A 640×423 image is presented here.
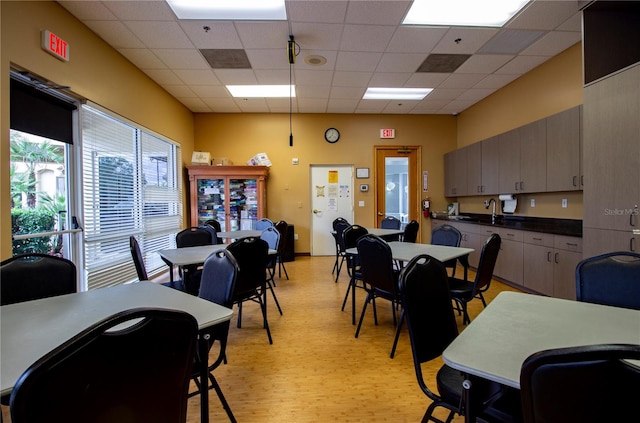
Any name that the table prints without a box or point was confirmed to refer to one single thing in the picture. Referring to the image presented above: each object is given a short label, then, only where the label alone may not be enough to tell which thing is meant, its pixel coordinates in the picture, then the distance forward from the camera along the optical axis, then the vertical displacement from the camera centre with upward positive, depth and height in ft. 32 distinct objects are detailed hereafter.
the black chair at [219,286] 4.99 -1.46
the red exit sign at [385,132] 21.15 +5.36
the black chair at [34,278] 5.13 -1.28
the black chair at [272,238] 10.87 -1.24
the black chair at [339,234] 14.26 -1.42
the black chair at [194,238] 11.51 -1.25
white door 21.24 +0.62
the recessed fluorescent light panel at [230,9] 9.40 +6.70
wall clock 20.98 +5.22
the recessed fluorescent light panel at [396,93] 16.66 +6.74
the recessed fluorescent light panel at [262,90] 16.03 +6.75
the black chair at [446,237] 10.64 -1.22
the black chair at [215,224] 15.67 -0.92
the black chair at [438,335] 3.55 -1.98
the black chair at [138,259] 8.01 -1.43
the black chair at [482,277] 7.58 -2.02
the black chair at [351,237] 11.56 -1.27
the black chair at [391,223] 16.57 -1.05
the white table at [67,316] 3.06 -1.54
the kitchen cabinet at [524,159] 12.86 +2.18
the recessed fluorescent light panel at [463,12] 9.56 +6.72
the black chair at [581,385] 2.12 -1.43
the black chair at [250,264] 7.77 -1.62
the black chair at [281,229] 14.26 -1.17
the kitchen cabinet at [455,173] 18.80 +2.22
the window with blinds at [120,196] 10.62 +0.56
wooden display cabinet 18.67 +0.83
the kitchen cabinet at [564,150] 11.10 +2.18
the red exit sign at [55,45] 8.33 +4.97
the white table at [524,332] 2.95 -1.62
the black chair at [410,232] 13.43 -1.25
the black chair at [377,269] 7.59 -1.75
